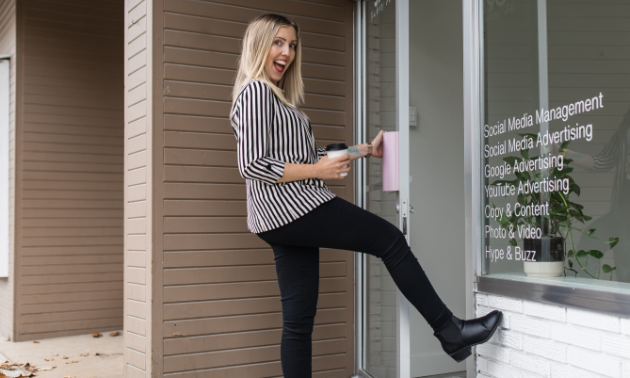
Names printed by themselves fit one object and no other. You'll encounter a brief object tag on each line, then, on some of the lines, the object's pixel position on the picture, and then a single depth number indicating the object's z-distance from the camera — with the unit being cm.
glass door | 229
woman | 185
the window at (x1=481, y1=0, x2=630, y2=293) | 158
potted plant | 168
